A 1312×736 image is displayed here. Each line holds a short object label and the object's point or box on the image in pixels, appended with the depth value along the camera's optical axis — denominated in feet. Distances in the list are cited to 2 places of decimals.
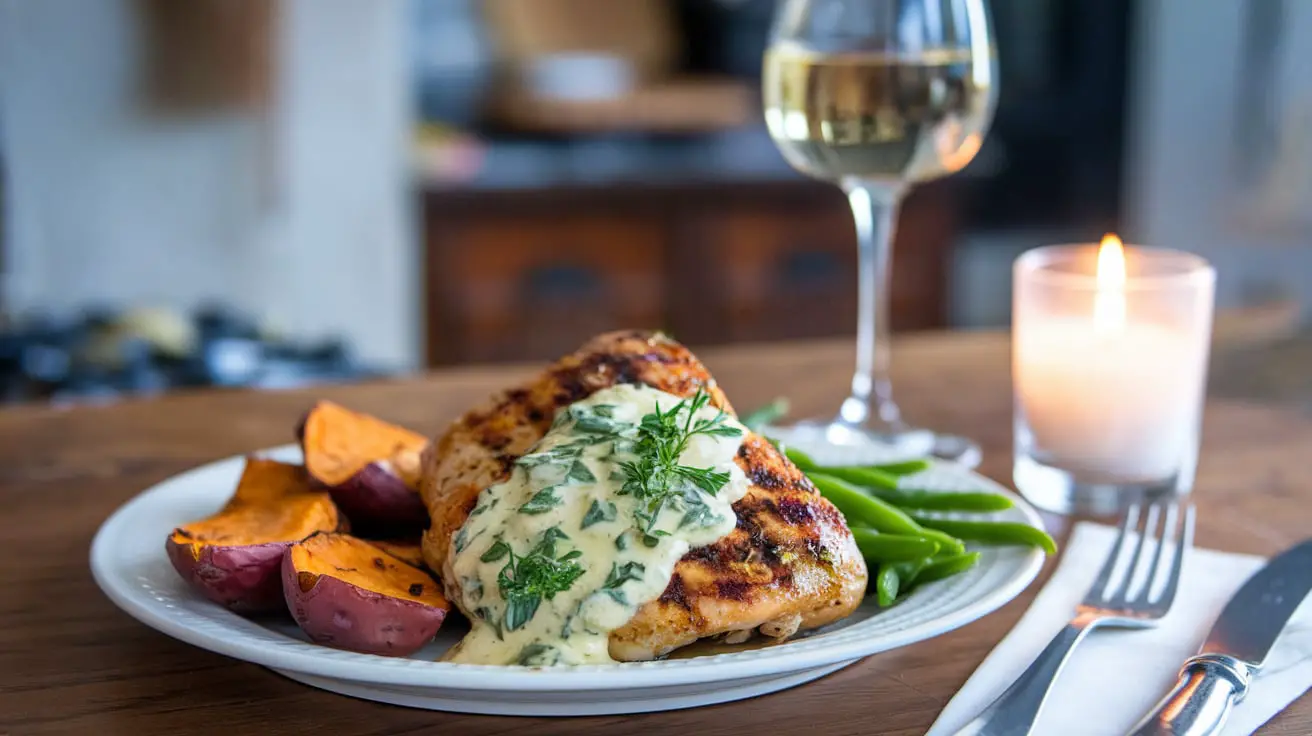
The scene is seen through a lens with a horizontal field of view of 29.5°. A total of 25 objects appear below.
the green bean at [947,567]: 2.19
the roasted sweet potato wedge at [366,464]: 2.26
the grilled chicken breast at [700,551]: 2.03
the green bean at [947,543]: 2.20
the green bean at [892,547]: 2.19
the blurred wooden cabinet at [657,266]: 6.27
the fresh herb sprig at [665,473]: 2.06
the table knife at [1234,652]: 2.00
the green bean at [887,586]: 2.15
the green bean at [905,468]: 2.41
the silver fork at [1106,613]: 1.98
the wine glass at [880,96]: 2.66
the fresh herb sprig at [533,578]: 2.02
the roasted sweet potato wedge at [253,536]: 2.08
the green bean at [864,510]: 2.25
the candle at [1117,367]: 2.50
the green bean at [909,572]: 2.20
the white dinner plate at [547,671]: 1.94
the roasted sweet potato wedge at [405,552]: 2.18
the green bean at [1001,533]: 2.22
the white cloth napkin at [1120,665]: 2.03
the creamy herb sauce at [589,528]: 2.02
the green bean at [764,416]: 2.54
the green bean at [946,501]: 2.31
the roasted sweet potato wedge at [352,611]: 2.02
